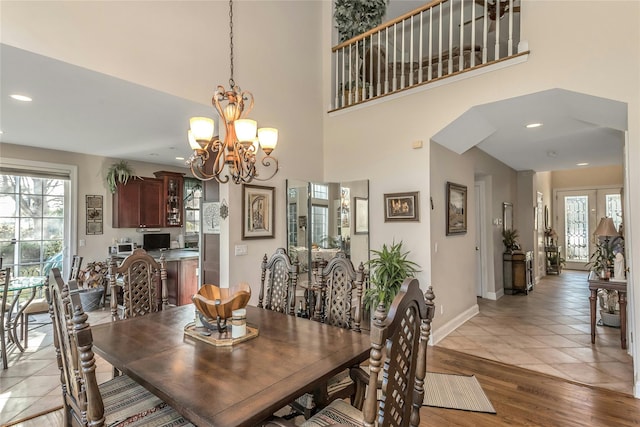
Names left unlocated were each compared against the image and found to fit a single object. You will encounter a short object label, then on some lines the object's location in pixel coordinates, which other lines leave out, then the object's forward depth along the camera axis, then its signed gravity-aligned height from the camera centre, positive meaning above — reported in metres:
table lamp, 4.19 -0.19
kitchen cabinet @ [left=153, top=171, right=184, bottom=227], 6.61 +0.46
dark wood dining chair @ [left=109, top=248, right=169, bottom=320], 2.48 -0.53
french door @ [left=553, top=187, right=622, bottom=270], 8.62 -0.01
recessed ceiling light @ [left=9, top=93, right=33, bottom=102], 3.12 +1.22
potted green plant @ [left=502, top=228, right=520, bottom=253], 6.42 -0.49
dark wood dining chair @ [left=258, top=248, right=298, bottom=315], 2.54 -0.54
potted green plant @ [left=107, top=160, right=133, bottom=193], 5.92 +0.83
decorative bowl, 1.88 -0.51
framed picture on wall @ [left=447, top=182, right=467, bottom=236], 4.19 +0.12
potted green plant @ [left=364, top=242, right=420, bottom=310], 3.69 -0.66
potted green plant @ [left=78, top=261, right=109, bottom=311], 5.27 -1.07
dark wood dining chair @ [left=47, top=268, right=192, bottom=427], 1.20 -0.77
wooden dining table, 1.26 -0.72
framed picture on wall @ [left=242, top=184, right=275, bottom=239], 3.71 +0.08
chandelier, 2.22 +0.58
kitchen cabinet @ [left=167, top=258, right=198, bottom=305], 5.10 -1.00
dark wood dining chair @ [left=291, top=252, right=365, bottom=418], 2.20 -0.56
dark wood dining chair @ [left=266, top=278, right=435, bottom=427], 1.07 -0.56
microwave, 5.75 -0.54
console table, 3.51 -0.91
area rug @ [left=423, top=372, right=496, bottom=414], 2.52 -1.49
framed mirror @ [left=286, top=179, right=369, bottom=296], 4.25 -0.08
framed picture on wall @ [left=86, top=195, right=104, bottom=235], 5.73 +0.10
